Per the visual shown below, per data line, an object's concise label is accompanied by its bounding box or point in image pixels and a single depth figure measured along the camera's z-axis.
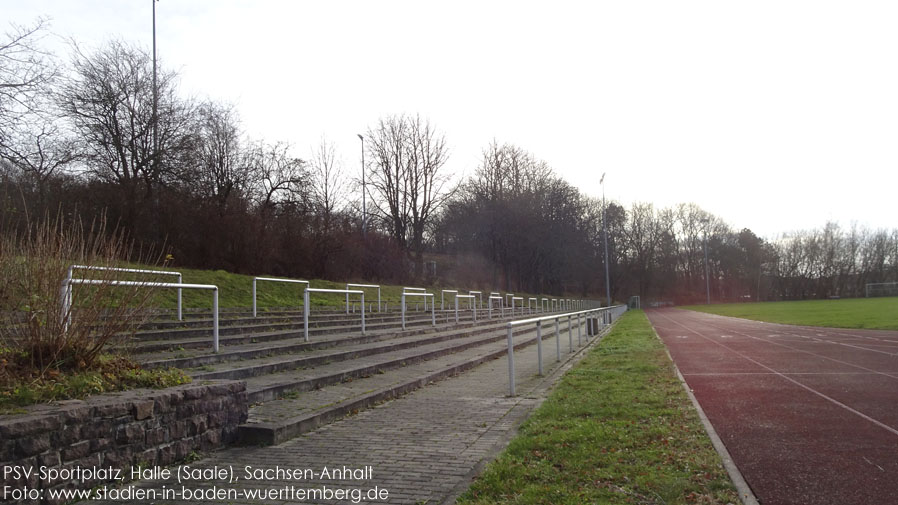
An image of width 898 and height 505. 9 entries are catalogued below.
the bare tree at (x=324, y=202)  32.19
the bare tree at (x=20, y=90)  12.86
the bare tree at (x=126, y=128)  20.69
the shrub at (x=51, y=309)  5.07
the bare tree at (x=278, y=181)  29.16
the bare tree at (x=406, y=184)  42.34
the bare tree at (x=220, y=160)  25.62
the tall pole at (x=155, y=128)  21.68
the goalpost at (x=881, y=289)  75.31
